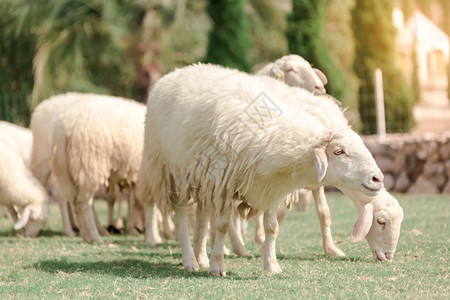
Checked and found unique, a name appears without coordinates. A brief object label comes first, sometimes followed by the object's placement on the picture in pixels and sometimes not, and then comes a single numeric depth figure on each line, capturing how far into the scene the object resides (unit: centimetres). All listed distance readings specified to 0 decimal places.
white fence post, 2883
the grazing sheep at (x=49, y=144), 1881
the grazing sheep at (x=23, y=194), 1834
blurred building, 6687
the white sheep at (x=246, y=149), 1066
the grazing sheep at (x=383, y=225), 1230
